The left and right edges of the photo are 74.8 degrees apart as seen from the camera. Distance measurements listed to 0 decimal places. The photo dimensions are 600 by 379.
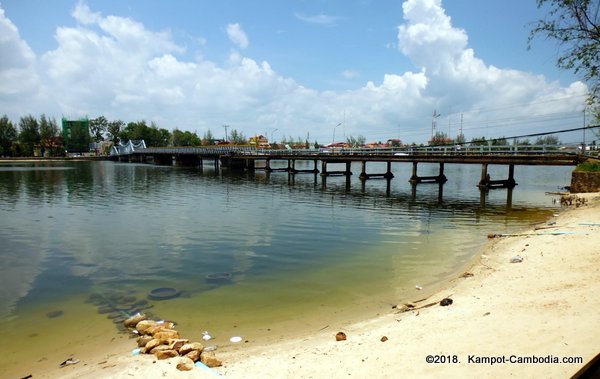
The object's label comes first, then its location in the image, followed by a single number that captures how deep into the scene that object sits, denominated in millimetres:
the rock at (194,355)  6609
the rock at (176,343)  6932
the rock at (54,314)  9648
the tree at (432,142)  112862
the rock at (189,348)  6766
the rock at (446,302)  8667
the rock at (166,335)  7495
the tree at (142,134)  182125
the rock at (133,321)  8742
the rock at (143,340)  7517
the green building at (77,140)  165750
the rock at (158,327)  8023
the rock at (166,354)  6715
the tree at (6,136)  140250
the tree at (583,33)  16500
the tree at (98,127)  186750
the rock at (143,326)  8297
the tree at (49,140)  153750
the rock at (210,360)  6496
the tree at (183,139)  193250
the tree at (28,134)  146750
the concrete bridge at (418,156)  40625
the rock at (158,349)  6945
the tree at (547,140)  95250
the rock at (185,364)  6240
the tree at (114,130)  186500
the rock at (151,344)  7172
